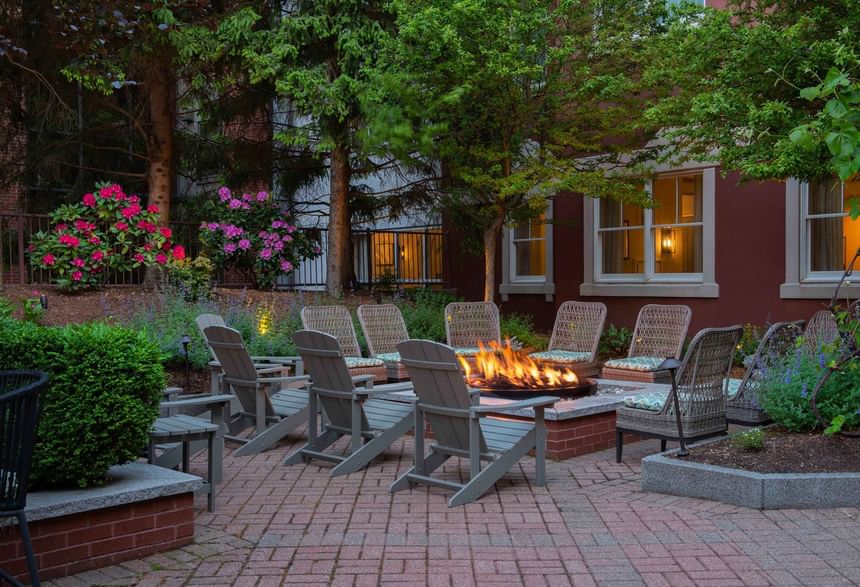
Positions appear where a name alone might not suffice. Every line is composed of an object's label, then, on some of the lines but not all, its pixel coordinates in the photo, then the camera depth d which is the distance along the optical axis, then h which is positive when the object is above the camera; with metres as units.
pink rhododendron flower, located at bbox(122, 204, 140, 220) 12.18 +0.94
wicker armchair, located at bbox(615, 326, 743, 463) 6.13 -0.96
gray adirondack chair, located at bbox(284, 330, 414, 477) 6.34 -1.09
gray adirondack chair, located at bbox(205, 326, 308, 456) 7.02 -1.09
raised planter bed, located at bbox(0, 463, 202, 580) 4.00 -1.22
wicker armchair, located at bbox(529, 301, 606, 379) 10.18 -0.74
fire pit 7.04 -0.91
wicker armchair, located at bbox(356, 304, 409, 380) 10.71 -0.67
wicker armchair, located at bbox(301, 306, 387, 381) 10.33 -0.59
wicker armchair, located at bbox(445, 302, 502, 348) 11.12 -0.65
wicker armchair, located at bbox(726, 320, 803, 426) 6.63 -0.90
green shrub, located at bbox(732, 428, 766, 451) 5.68 -1.12
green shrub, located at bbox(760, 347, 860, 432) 5.92 -0.87
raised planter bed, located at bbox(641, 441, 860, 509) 5.11 -1.31
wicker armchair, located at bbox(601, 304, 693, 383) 9.81 -0.69
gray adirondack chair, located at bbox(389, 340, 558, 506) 5.46 -1.06
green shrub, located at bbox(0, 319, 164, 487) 4.18 -0.61
